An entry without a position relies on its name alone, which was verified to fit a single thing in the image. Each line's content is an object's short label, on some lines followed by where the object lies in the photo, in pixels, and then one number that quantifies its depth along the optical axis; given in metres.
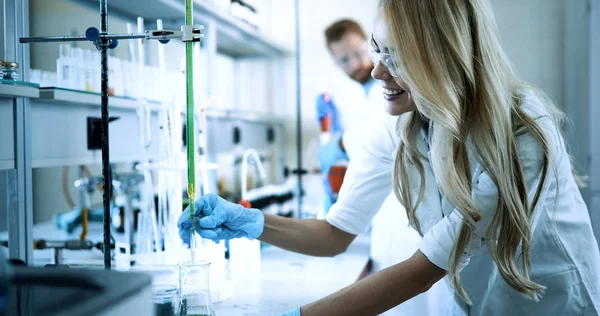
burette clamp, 0.94
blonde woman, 0.97
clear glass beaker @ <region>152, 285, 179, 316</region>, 0.93
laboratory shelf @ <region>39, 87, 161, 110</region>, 1.26
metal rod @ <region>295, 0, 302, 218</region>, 2.17
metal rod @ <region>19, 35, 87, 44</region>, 1.04
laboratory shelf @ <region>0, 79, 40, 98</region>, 1.10
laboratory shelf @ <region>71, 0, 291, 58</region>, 1.92
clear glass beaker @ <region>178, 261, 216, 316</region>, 0.96
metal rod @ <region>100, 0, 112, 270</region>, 0.97
